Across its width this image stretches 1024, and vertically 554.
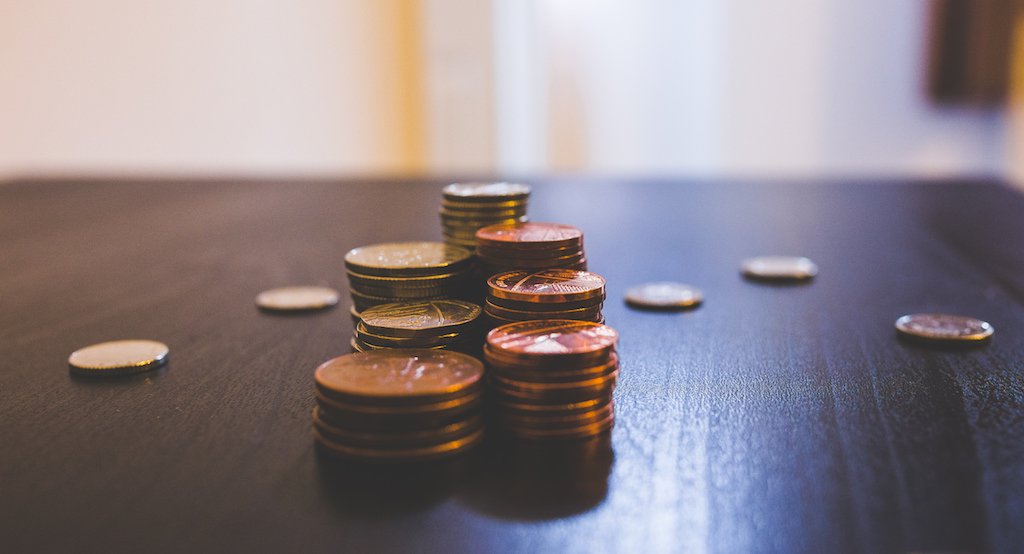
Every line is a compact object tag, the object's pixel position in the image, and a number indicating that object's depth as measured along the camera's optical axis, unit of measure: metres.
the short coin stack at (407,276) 0.21
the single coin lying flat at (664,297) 0.25
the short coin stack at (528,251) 0.21
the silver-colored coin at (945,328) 0.21
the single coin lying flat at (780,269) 0.28
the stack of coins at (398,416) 0.16
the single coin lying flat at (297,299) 0.25
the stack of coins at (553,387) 0.17
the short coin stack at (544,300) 0.19
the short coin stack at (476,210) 0.23
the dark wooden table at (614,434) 0.14
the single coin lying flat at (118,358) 0.20
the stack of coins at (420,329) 0.19
